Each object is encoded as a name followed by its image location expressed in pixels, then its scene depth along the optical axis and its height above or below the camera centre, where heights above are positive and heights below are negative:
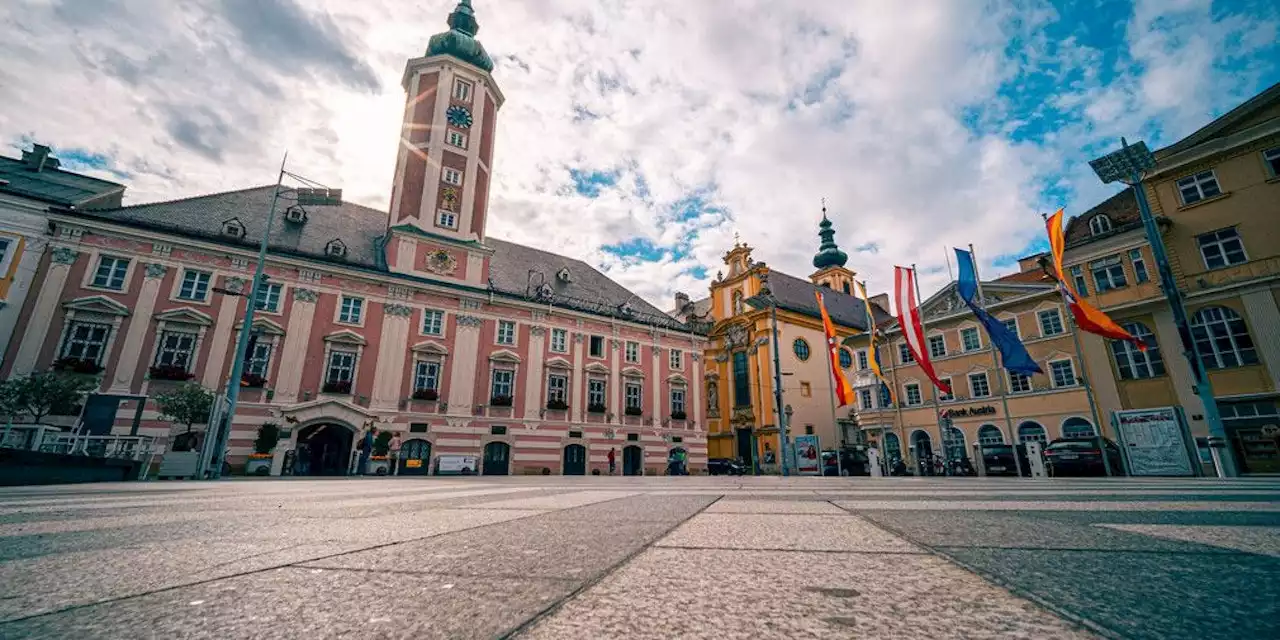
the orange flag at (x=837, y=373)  21.27 +3.56
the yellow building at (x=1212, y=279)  17.80 +6.81
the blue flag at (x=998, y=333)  17.70 +4.33
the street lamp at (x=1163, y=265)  12.40 +5.18
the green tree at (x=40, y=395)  15.71 +1.94
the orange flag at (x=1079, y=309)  16.36 +4.71
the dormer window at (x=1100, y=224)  22.55 +10.26
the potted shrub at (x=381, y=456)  21.91 -0.01
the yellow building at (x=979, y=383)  23.45 +3.72
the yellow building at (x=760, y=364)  36.31 +6.95
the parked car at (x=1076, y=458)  17.19 -0.09
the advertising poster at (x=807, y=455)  21.98 +0.03
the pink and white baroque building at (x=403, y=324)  20.19 +6.41
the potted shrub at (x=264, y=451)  20.08 +0.22
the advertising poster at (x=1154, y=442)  17.22 +0.45
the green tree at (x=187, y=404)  18.05 +1.85
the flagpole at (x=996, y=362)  19.89 +4.47
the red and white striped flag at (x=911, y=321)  18.20 +4.98
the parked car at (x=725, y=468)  32.03 -0.76
